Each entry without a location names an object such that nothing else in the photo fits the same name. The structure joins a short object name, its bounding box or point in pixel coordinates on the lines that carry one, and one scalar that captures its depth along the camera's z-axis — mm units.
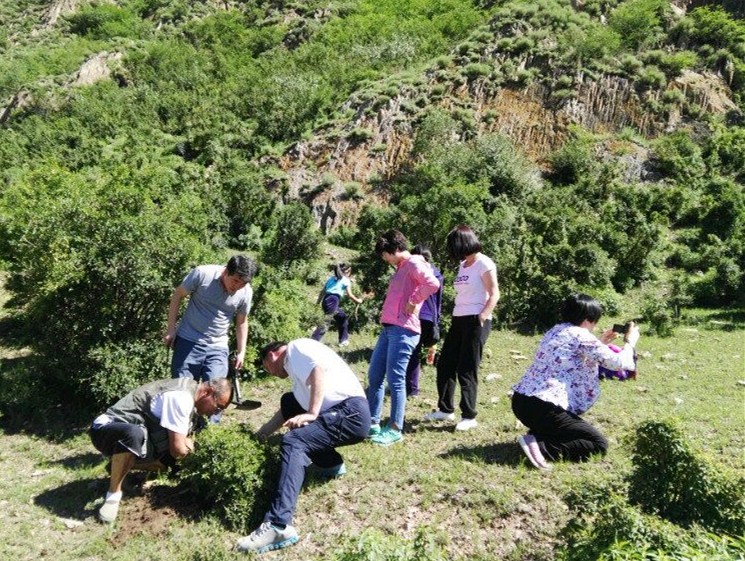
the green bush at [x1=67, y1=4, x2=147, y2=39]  52219
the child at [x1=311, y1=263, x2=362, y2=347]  9562
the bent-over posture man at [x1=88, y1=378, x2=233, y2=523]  4215
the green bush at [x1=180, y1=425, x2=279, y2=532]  4023
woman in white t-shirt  5258
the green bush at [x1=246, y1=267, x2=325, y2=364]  7969
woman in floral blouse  4520
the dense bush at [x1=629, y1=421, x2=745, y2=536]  3184
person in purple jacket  6418
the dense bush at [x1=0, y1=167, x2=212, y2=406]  6441
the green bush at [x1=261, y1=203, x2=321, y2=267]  18797
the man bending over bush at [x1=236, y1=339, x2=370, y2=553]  3787
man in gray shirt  5250
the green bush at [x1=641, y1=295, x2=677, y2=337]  11906
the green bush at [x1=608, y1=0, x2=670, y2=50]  31188
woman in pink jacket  5098
